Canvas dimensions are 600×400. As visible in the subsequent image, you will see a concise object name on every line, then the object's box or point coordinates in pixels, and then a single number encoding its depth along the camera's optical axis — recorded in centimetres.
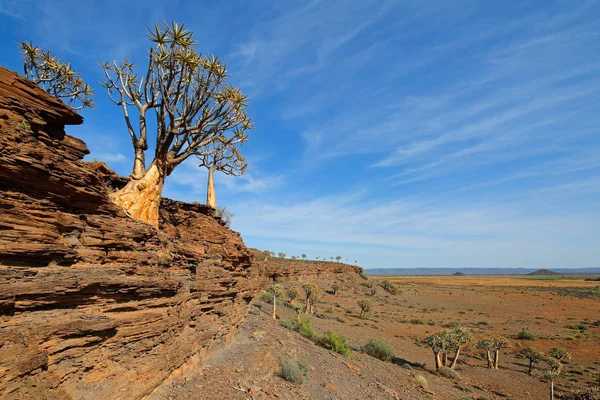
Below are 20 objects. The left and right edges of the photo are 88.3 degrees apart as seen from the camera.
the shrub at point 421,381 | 1914
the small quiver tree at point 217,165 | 1489
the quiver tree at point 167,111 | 1012
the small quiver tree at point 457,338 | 2556
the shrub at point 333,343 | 2123
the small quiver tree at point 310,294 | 4031
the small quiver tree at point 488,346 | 2708
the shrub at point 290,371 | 1309
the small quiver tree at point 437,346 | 2475
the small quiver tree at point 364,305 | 4519
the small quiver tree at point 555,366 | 2481
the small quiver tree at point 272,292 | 4190
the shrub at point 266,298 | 3564
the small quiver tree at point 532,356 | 2642
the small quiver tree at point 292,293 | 4436
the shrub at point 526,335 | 3659
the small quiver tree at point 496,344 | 2683
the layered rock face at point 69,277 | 535
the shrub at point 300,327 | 2317
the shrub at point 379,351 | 2469
